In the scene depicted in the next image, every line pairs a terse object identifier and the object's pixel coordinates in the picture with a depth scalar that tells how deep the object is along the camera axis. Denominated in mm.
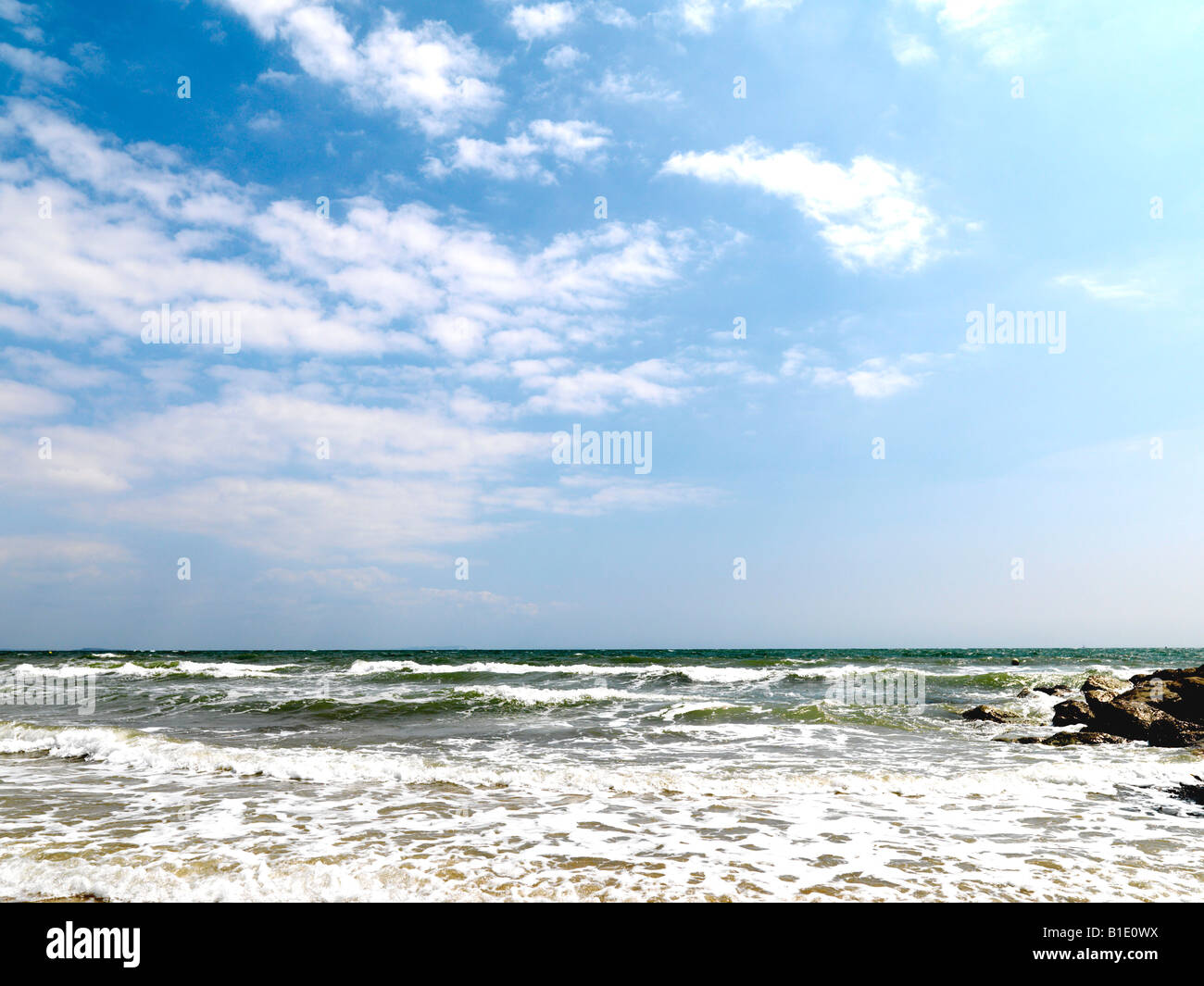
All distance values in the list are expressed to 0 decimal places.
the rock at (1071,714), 17594
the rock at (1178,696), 17203
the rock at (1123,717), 15172
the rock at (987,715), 19094
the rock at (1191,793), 9845
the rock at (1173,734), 14367
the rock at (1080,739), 14750
